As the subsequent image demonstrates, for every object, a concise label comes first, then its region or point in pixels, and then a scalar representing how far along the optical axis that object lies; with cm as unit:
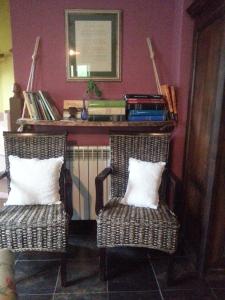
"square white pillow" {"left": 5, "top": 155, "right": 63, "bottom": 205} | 182
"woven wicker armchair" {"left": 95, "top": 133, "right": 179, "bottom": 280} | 161
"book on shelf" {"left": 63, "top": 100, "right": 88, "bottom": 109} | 214
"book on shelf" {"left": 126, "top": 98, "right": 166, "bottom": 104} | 204
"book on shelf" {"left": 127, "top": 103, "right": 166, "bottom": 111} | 204
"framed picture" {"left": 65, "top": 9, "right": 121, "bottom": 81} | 207
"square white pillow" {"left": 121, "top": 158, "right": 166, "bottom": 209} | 181
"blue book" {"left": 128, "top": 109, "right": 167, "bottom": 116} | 205
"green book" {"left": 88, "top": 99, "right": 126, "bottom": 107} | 203
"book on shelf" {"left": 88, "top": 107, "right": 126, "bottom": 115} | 204
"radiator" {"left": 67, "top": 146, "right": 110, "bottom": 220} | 218
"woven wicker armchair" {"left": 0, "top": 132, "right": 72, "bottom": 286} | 155
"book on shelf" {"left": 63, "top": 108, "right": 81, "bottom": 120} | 210
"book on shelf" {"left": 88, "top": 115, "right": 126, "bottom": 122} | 204
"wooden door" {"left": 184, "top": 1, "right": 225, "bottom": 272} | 155
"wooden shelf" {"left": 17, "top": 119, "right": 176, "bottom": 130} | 203
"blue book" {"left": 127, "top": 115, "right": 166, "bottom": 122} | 205
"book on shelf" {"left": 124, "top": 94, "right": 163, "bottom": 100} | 204
